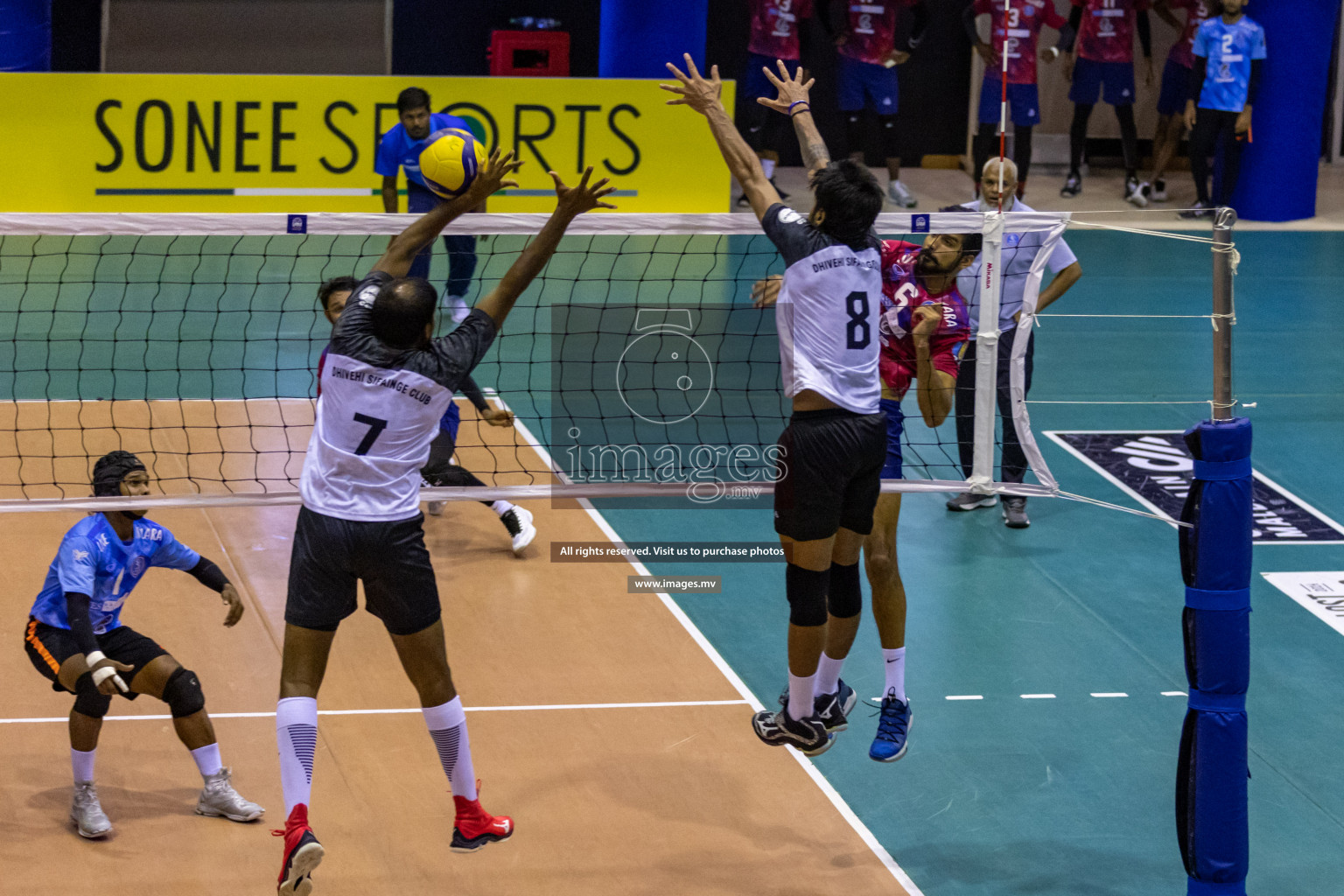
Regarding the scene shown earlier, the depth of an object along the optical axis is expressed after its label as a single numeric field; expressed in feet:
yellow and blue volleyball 29.32
